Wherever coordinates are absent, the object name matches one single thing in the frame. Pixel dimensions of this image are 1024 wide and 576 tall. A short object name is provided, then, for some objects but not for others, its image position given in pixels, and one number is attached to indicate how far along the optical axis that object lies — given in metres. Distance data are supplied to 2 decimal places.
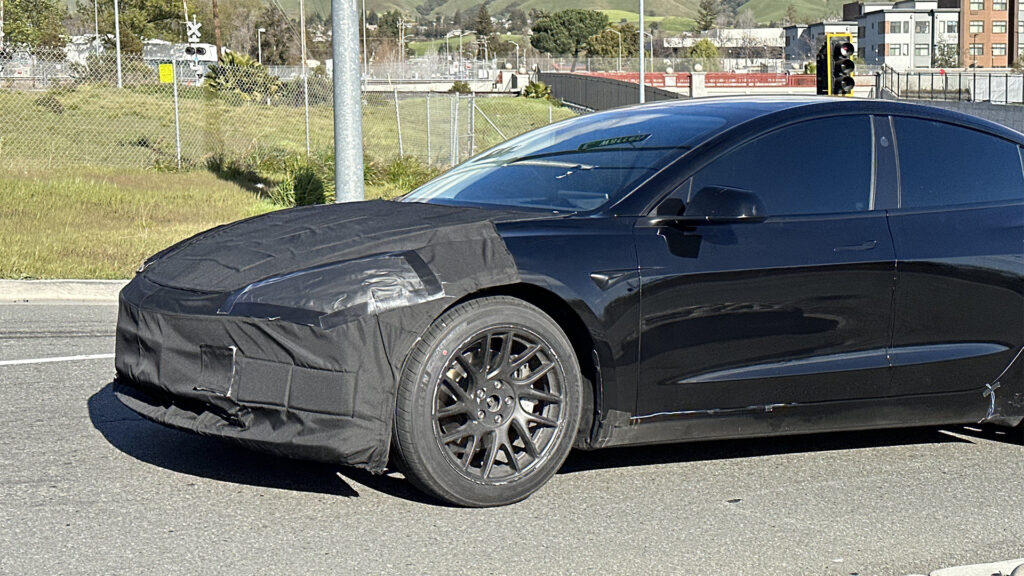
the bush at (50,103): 28.35
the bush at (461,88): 89.06
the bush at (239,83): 25.11
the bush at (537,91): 78.19
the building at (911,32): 135.00
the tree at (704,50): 139.12
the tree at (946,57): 123.31
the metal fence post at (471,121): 21.53
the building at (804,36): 131.02
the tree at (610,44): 151.12
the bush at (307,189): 14.77
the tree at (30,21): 52.38
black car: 4.16
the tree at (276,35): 129.50
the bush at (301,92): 28.62
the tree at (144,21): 90.94
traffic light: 22.62
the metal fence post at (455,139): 21.86
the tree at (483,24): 193.00
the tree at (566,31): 181.38
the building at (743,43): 153.38
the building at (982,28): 128.62
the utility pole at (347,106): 10.59
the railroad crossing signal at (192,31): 48.57
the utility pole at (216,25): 68.06
